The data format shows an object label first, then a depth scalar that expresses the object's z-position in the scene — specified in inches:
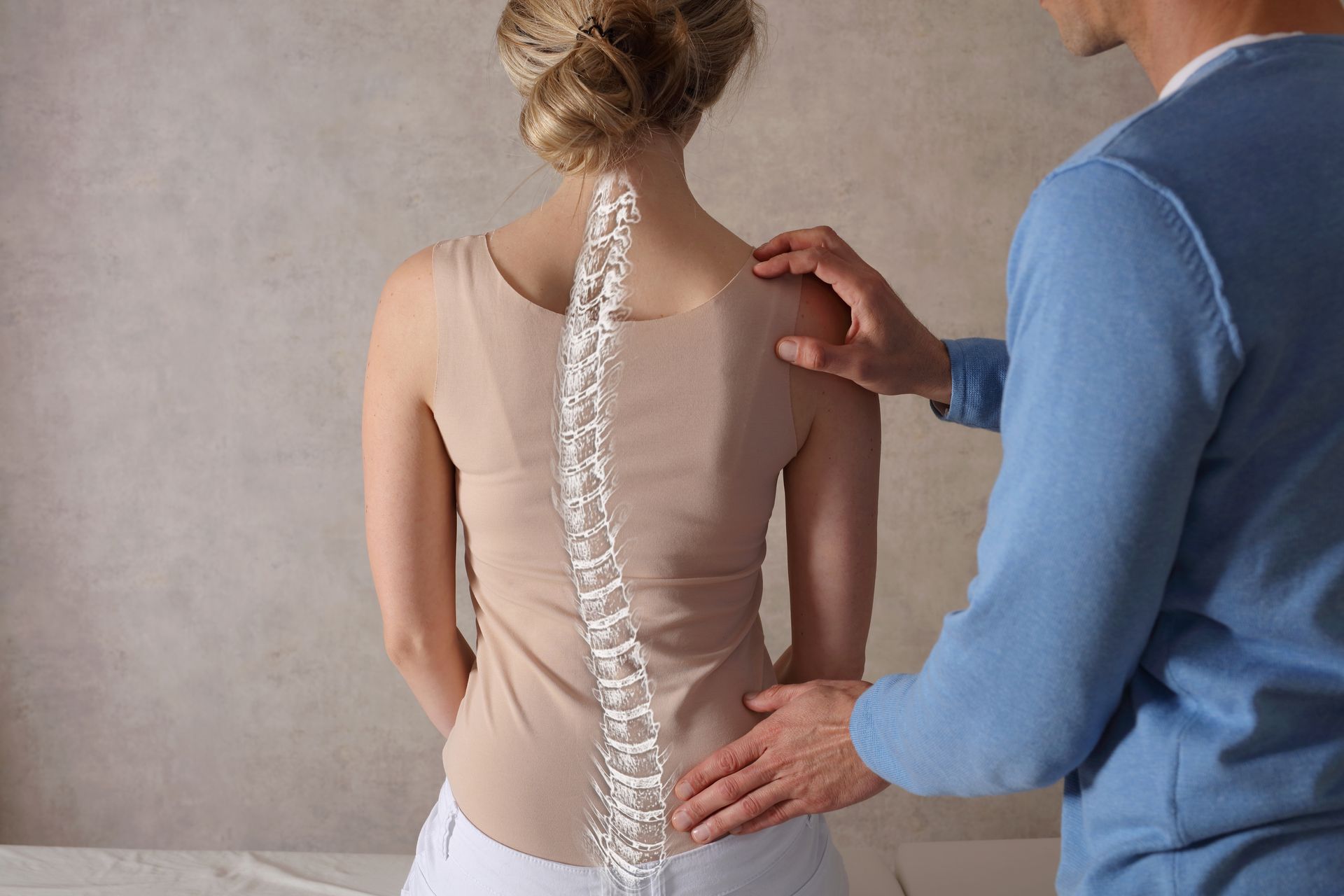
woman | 36.7
